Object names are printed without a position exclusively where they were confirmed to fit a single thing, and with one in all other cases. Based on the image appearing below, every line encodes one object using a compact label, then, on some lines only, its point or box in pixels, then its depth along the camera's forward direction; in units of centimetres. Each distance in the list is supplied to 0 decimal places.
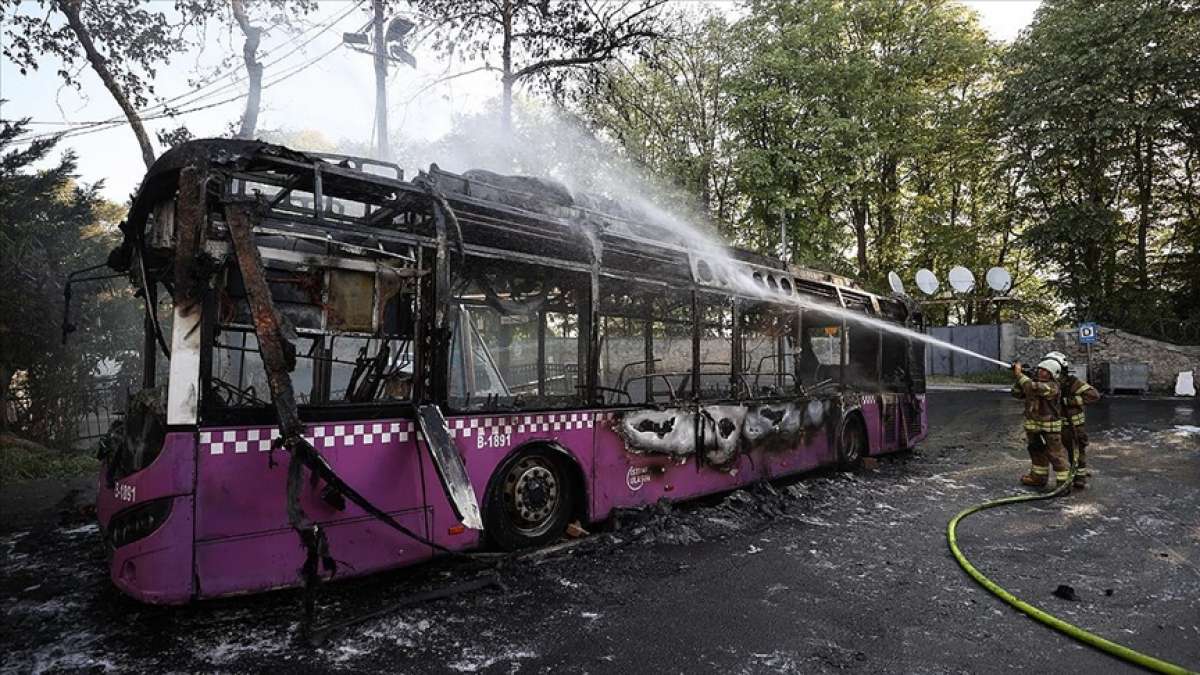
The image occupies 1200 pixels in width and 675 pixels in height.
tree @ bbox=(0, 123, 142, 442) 1145
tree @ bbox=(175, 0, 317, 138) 1300
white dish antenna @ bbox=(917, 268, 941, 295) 1861
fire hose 322
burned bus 357
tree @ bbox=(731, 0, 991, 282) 1930
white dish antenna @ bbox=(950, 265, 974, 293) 1973
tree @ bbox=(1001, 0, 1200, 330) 2116
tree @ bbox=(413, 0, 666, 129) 1344
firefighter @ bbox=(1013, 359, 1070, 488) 795
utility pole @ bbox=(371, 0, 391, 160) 1245
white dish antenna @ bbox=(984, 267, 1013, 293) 2062
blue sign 2061
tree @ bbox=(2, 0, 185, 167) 1153
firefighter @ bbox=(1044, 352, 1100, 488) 816
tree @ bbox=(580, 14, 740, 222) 2027
